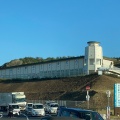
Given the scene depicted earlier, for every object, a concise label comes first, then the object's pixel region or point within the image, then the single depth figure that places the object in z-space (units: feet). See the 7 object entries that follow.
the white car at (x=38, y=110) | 165.07
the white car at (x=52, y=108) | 191.07
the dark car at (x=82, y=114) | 55.85
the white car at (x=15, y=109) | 162.94
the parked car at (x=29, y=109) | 173.65
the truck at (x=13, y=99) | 232.71
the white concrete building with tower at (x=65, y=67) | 353.72
